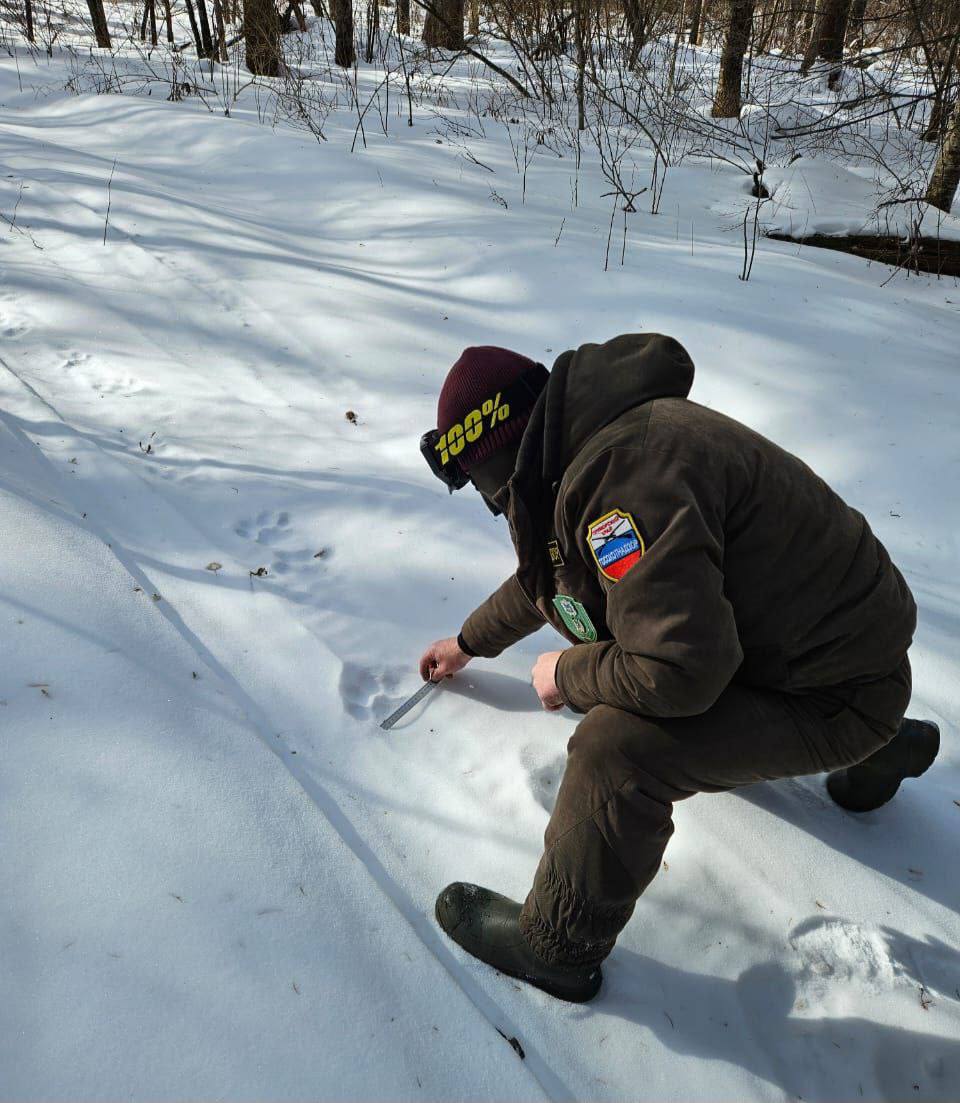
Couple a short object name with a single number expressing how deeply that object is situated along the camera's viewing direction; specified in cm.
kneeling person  114
